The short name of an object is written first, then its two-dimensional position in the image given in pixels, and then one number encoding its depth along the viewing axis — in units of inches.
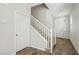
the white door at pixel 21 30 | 63.2
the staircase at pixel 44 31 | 64.5
